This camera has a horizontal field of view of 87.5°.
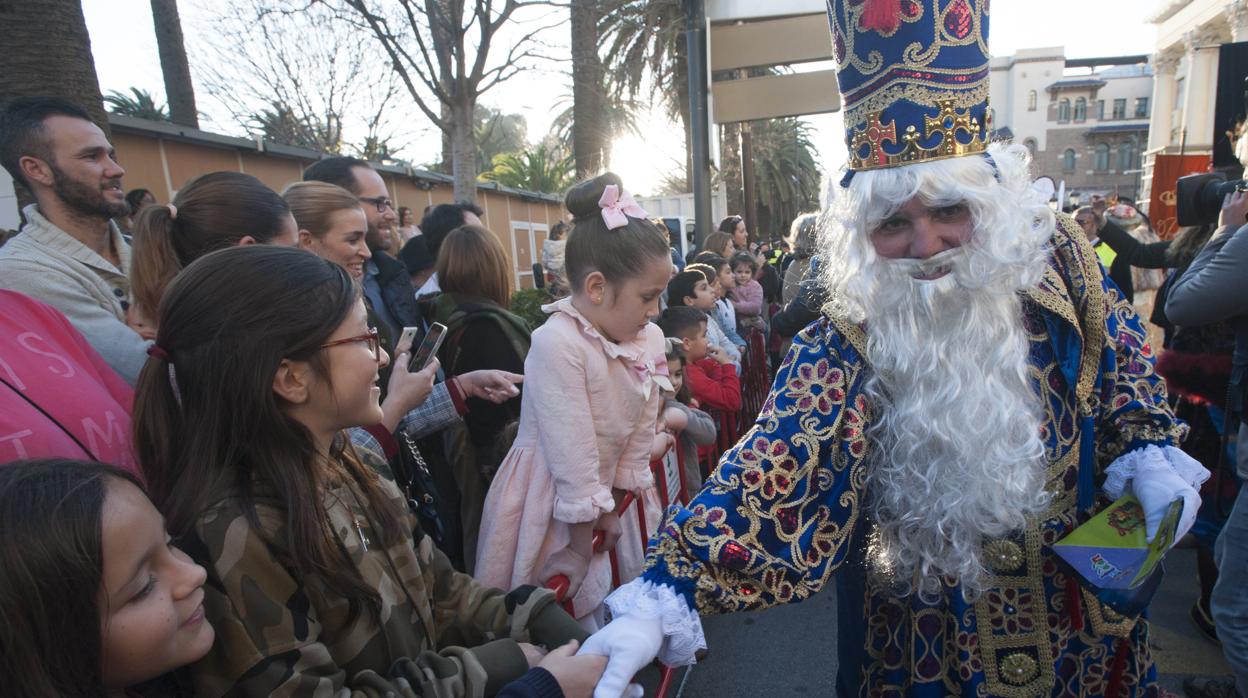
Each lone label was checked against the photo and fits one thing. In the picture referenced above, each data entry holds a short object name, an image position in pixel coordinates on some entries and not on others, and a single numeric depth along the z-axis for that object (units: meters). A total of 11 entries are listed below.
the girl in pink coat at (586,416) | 2.16
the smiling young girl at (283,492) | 1.17
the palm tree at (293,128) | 15.84
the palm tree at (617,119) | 10.97
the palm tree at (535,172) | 24.17
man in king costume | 1.54
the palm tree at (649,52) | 12.66
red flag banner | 5.53
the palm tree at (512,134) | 27.84
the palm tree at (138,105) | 13.24
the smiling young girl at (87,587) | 0.87
